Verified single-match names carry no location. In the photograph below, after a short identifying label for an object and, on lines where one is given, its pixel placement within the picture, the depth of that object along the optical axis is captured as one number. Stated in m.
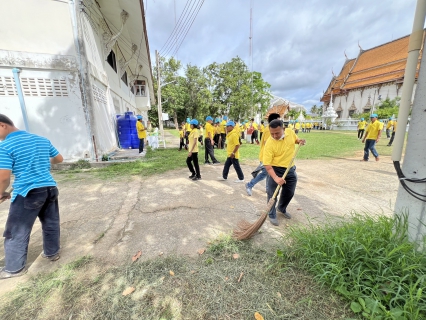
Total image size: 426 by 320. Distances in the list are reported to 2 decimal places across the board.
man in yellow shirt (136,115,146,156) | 8.89
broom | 2.57
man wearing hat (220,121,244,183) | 4.95
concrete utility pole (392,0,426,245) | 1.82
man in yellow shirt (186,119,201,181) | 5.18
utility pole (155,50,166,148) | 11.82
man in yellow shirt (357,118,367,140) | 15.11
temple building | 32.81
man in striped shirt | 1.99
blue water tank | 10.22
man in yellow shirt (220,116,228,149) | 11.03
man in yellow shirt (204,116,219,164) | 7.22
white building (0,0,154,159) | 5.70
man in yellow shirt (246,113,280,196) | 4.30
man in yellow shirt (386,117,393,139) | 13.93
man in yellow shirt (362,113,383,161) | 6.98
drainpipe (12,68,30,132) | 5.73
